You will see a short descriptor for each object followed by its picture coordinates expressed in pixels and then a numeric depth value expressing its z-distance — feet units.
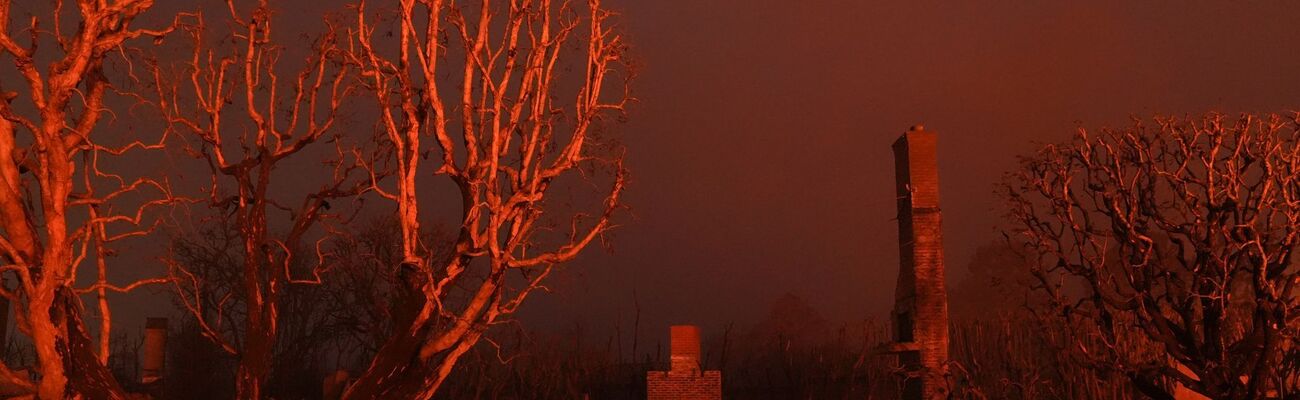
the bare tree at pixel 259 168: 37.27
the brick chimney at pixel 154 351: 91.30
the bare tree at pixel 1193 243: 43.09
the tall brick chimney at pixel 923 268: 69.26
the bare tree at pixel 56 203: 32.35
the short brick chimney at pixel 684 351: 79.46
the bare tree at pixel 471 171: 35.17
